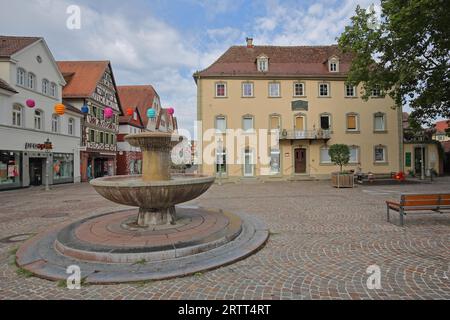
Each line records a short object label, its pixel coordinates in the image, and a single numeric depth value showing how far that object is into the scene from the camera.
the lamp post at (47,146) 20.23
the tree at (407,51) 12.23
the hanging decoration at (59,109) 17.02
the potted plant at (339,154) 19.64
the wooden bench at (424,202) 7.11
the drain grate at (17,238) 6.35
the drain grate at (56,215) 9.41
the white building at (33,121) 18.67
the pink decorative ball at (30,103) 17.89
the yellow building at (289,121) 25.25
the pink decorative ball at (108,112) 14.64
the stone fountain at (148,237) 4.42
